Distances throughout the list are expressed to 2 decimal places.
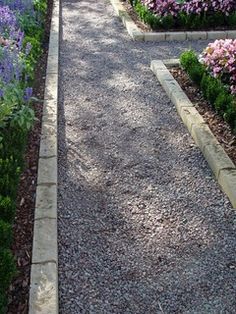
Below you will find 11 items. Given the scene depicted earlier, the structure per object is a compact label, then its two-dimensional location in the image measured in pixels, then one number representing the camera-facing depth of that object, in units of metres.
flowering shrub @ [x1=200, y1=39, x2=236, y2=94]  4.96
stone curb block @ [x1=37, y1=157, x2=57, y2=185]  3.62
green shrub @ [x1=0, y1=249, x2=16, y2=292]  2.41
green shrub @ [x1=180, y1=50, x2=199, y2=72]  5.57
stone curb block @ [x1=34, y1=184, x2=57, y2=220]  3.20
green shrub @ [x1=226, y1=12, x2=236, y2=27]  7.73
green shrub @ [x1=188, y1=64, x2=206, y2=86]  5.24
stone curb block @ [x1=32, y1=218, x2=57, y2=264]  2.80
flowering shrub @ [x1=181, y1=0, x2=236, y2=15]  7.65
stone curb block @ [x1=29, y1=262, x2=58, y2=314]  2.45
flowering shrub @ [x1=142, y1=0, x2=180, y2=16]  7.72
